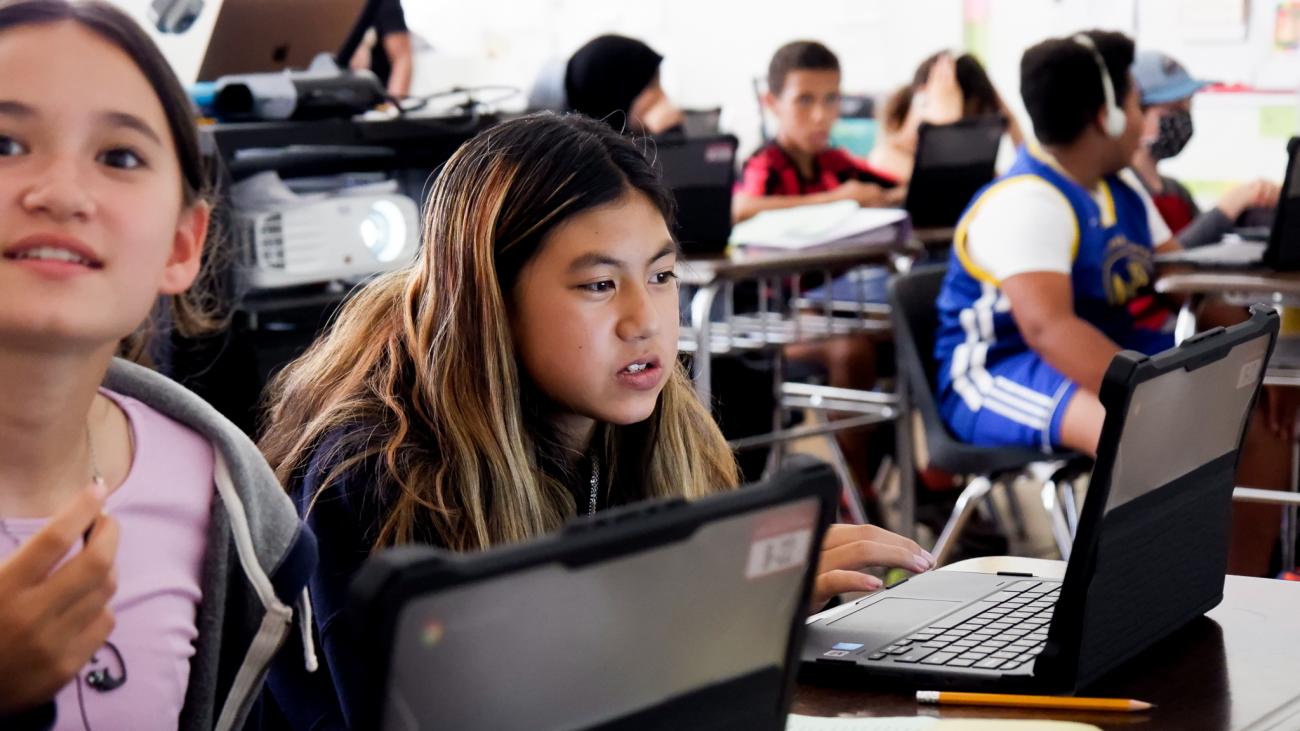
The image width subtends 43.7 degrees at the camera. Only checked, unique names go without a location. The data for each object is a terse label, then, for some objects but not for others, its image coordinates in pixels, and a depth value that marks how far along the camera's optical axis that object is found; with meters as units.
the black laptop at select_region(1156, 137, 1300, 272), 2.94
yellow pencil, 1.08
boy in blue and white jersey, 2.84
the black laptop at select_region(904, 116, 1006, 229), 4.34
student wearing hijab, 3.72
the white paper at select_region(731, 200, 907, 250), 3.49
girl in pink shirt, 0.81
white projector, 2.67
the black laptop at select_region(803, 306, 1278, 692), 1.10
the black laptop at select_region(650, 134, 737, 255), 3.45
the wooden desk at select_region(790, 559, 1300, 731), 1.08
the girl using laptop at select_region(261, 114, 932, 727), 1.29
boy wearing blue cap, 3.76
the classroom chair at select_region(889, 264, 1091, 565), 2.81
